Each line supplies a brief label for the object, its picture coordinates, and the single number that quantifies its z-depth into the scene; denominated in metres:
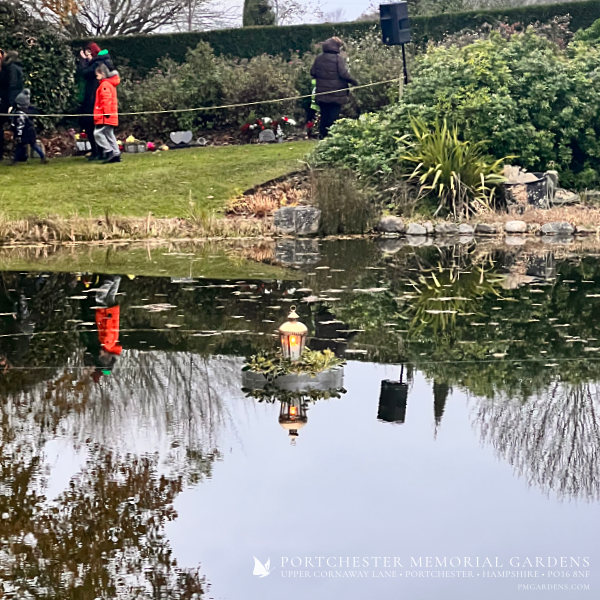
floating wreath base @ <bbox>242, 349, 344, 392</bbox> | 8.93
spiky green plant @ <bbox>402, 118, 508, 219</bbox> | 20.25
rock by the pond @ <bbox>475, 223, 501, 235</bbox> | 19.83
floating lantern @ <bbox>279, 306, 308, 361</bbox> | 8.80
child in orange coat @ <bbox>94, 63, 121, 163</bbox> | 23.98
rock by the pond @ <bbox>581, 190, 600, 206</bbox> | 21.39
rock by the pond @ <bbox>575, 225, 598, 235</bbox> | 19.84
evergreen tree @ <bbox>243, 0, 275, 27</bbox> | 32.91
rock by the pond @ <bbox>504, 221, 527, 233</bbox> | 19.80
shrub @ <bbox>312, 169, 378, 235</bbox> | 19.77
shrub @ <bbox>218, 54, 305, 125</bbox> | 27.89
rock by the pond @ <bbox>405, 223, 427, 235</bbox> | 19.70
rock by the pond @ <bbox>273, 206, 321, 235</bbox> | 19.77
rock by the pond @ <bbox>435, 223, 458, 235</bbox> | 19.84
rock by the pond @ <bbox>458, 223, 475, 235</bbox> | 19.84
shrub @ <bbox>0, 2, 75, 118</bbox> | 26.78
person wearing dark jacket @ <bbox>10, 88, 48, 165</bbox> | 24.64
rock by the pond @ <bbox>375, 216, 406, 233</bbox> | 19.84
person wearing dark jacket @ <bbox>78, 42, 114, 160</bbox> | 24.95
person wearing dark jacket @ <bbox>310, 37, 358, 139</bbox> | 25.36
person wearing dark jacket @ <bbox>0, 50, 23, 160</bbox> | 24.56
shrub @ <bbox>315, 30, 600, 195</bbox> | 21.14
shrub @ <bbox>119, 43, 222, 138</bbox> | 27.80
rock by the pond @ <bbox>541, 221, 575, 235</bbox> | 19.75
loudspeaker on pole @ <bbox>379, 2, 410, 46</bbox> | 23.36
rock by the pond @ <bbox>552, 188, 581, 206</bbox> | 21.19
